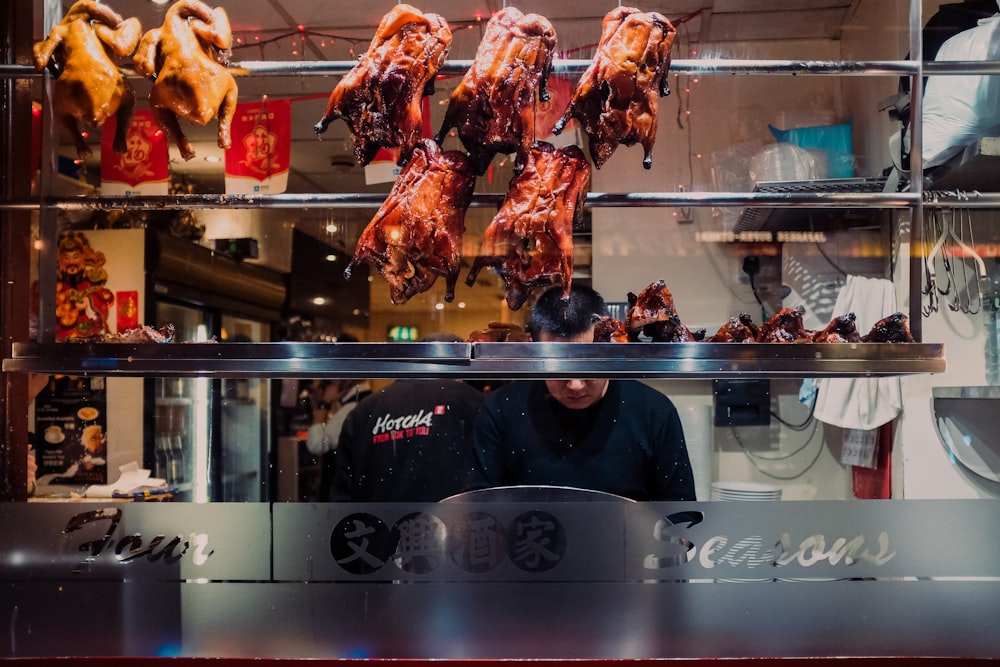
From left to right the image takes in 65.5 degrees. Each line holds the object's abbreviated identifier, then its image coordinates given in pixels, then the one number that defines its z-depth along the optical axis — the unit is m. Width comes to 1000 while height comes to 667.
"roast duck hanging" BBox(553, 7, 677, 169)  2.00
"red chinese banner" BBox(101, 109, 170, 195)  3.13
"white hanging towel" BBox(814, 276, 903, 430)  3.29
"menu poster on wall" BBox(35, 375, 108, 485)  3.16
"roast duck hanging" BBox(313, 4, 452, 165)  2.01
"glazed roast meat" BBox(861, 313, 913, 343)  1.94
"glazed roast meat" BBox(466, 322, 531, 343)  2.79
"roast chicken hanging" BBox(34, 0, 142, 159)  2.13
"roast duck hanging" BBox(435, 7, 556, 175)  1.96
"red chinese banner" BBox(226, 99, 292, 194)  3.05
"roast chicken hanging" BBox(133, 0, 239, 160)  2.09
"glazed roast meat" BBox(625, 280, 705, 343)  2.03
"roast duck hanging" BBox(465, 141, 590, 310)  2.01
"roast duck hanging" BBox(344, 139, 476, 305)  2.03
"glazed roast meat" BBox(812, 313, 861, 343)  1.96
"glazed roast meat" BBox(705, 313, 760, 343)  2.02
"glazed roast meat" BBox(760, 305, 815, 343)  2.02
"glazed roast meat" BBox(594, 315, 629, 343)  2.07
